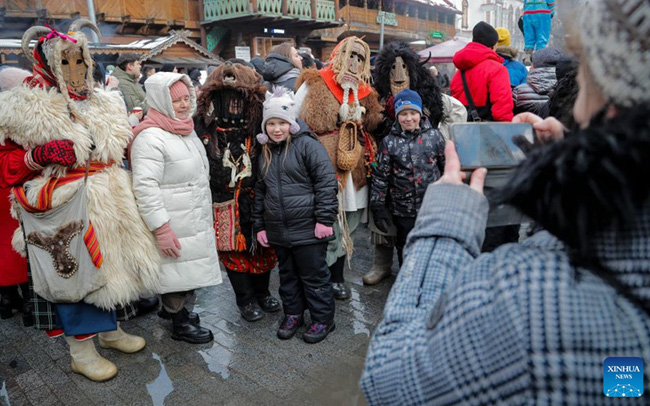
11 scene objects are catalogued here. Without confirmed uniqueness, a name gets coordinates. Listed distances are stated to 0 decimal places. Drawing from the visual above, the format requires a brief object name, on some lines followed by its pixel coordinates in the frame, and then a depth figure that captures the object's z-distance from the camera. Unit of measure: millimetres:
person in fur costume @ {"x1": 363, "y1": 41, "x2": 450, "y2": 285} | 4215
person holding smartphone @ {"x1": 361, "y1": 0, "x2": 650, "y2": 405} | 674
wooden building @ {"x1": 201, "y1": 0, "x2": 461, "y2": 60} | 17203
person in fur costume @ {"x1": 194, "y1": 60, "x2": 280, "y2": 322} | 3646
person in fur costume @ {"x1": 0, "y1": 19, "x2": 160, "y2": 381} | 2719
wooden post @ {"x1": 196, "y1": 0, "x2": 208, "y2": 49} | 17516
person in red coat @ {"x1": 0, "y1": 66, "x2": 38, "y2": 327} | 2762
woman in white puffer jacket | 3072
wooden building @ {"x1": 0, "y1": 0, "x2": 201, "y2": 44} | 12711
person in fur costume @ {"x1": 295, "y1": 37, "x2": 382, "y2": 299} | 3889
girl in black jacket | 3371
